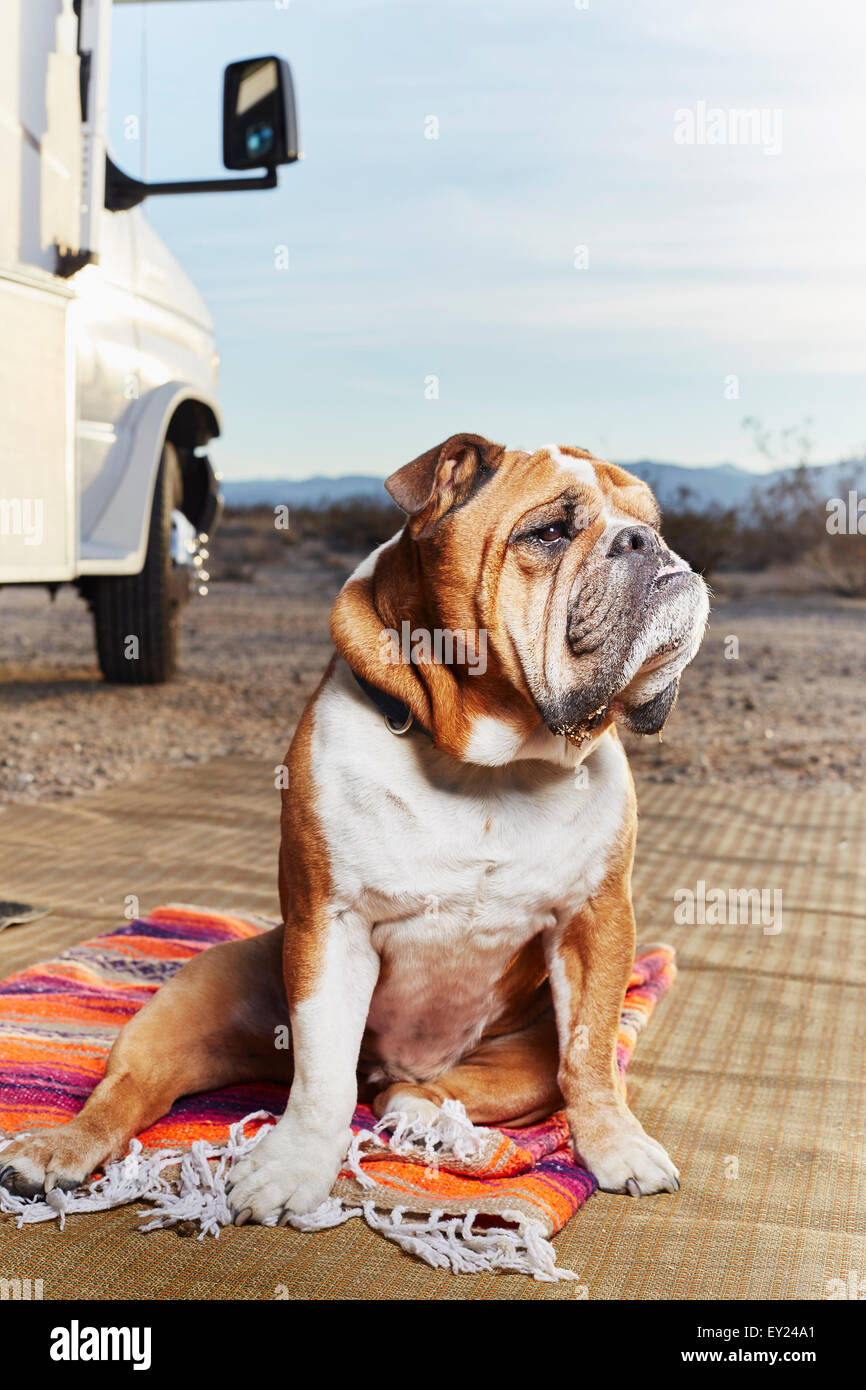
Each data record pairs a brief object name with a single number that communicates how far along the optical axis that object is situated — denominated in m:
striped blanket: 1.67
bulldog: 1.72
